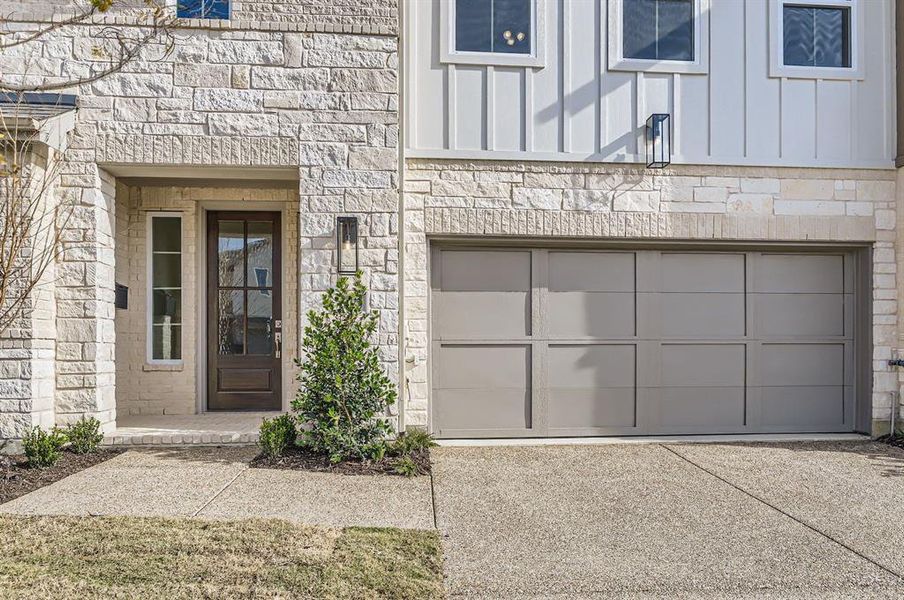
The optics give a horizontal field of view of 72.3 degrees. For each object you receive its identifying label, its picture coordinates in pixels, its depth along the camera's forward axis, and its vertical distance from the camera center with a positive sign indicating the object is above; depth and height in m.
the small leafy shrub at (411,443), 5.20 -1.24
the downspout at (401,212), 5.61 +0.78
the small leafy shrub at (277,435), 5.04 -1.14
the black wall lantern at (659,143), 5.98 +1.51
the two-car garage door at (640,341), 6.11 -0.44
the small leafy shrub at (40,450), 4.71 -1.16
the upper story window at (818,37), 6.21 +2.65
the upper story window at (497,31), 5.95 +2.58
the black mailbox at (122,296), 6.59 +0.02
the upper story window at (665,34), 6.11 +2.62
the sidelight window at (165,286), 7.07 +0.14
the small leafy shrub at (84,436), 5.15 -1.16
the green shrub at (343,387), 5.02 -0.73
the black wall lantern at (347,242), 5.40 +0.49
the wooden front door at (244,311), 7.26 -0.15
